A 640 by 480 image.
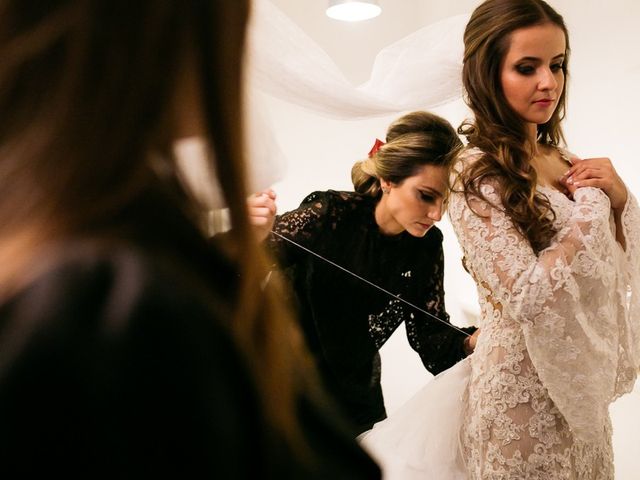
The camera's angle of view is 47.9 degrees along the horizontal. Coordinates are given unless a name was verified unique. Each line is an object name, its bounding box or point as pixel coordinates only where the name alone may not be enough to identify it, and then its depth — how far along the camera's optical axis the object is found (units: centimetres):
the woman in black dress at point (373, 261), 148
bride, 118
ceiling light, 166
